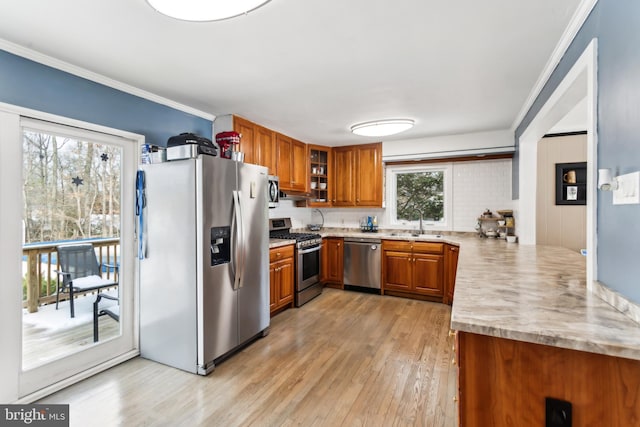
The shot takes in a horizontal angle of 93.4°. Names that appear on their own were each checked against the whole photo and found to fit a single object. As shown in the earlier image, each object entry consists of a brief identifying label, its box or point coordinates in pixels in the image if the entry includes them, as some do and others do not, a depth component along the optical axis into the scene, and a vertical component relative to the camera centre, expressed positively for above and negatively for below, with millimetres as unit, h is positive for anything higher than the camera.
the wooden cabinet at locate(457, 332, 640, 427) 957 -595
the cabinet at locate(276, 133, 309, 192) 4207 +698
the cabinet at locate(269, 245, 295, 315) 3516 -823
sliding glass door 2135 -317
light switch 1076 +71
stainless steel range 3975 -670
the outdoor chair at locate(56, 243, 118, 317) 2375 -501
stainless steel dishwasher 4504 -798
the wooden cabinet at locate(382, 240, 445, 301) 4113 -832
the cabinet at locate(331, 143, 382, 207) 4859 +571
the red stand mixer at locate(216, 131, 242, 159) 3029 +710
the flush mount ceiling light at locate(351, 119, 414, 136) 3514 +996
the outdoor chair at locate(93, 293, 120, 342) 2567 -882
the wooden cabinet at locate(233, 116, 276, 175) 3494 +834
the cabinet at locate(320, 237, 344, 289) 4734 -802
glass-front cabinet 5047 +566
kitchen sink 4284 -380
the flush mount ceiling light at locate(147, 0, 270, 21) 1356 +932
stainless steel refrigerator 2377 -437
